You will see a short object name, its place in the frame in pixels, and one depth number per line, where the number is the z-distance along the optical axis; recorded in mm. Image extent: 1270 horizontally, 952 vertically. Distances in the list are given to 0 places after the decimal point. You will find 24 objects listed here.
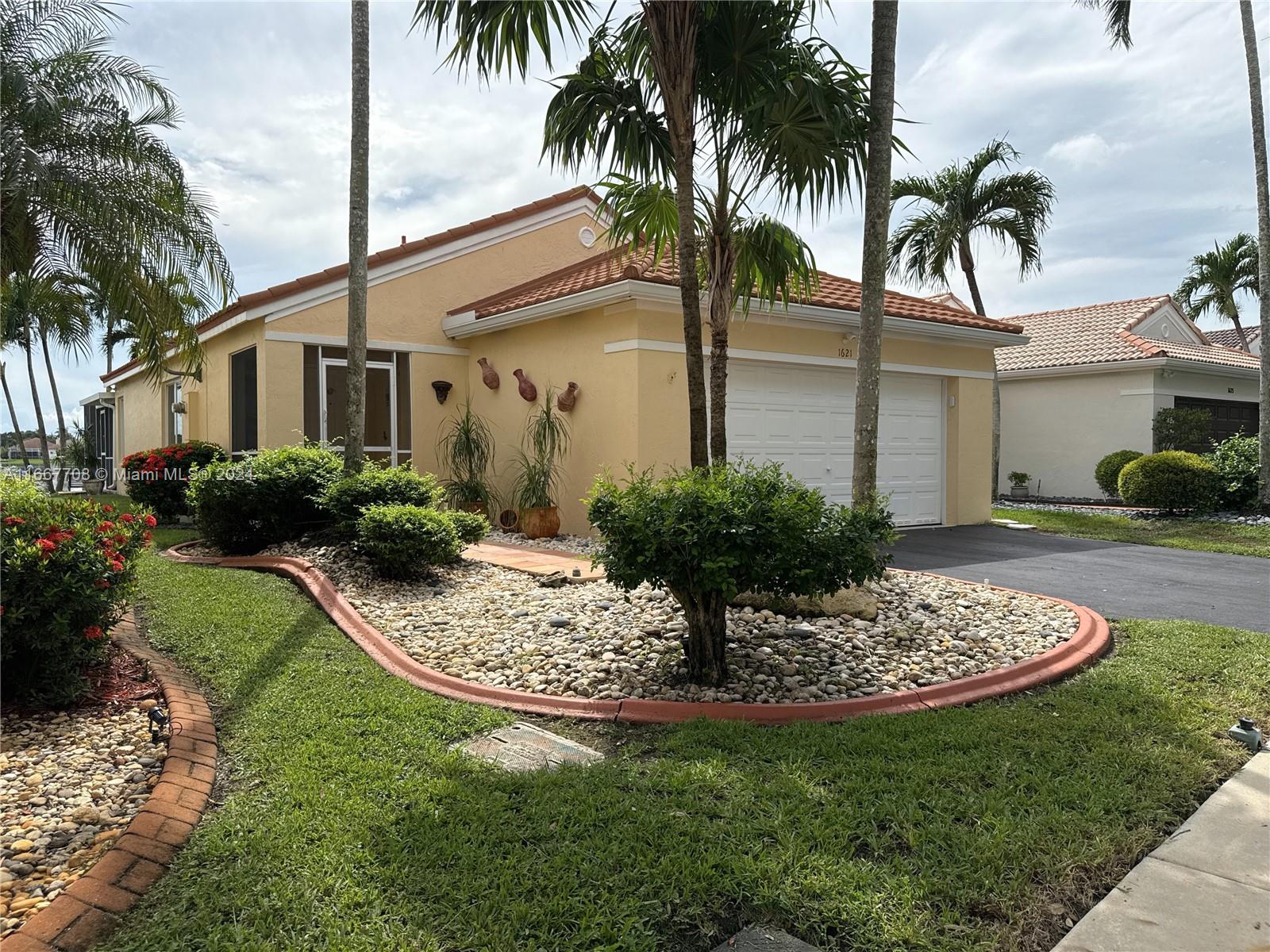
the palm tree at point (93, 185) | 9539
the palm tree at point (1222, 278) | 25656
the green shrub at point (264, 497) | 8812
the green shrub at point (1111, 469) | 17609
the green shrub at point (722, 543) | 4551
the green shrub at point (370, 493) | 8336
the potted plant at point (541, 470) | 11164
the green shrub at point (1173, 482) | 14602
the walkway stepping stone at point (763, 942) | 2455
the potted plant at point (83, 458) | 27812
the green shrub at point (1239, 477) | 15195
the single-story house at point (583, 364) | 10828
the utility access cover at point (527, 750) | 3812
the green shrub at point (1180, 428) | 17859
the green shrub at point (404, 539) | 7398
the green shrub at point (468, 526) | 8438
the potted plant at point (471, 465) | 12422
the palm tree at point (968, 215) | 17062
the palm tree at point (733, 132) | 6488
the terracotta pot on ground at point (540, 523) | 11117
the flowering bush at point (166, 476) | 12586
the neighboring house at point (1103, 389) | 18484
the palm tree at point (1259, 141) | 14219
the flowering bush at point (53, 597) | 4051
